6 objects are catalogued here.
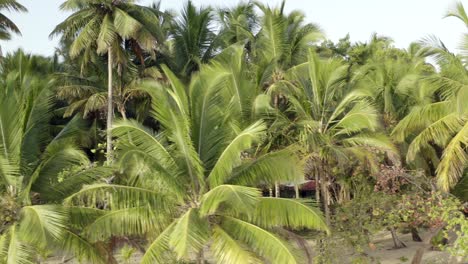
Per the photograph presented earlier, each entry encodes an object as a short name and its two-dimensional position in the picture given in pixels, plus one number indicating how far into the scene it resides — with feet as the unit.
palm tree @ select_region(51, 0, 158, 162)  65.51
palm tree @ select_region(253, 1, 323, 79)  63.82
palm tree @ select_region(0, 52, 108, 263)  31.71
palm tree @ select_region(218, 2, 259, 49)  81.15
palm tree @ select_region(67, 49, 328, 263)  32.60
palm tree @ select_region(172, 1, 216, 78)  74.18
